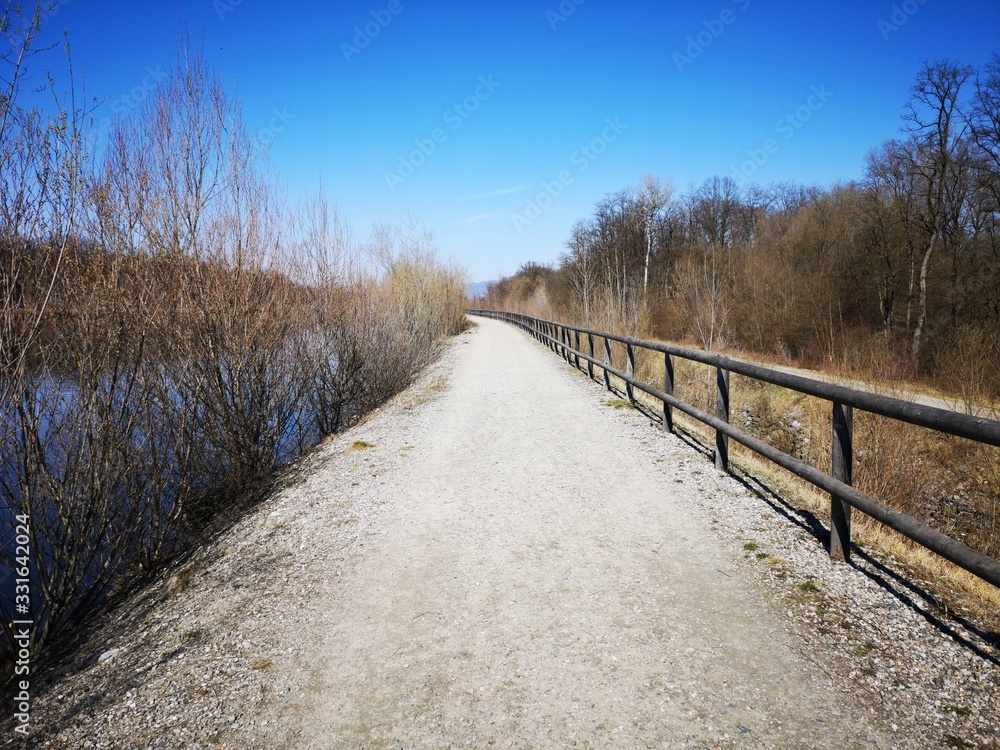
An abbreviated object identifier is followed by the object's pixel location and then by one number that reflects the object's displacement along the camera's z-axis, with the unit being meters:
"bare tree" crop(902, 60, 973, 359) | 21.14
